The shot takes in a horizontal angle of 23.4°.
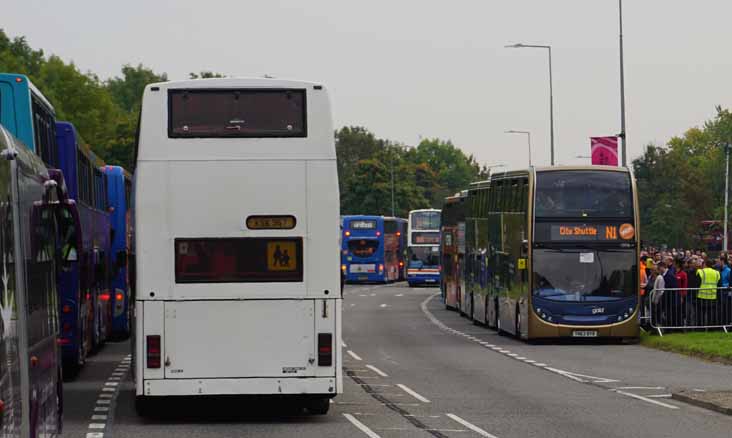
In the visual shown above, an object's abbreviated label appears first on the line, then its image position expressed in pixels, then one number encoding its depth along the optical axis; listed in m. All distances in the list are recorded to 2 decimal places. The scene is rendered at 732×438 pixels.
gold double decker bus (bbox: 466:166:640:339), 37.00
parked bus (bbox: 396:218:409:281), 95.88
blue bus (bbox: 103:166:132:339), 37.72
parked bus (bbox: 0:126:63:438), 9.78
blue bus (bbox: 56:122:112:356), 26.06
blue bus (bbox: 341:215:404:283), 88.19
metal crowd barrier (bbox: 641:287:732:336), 37.78
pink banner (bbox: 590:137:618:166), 47.38
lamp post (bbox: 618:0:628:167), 48.43
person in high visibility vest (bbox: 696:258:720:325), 37.47
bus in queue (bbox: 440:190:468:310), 54.09
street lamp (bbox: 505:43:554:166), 62.56
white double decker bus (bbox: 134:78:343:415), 18.64
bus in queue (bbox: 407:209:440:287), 88.62
